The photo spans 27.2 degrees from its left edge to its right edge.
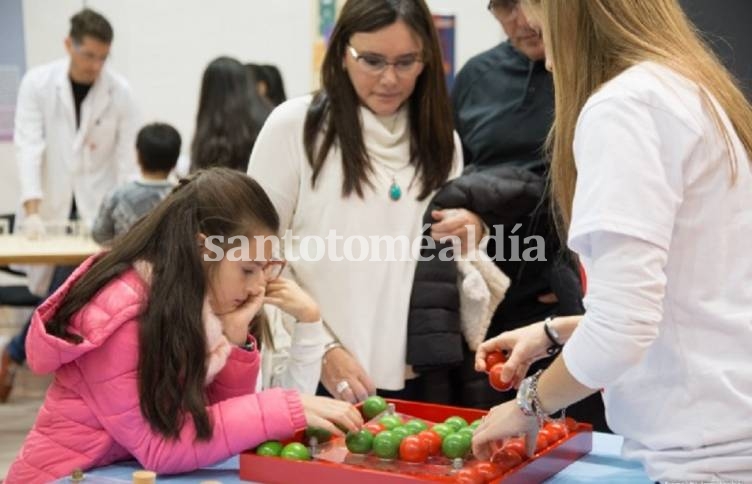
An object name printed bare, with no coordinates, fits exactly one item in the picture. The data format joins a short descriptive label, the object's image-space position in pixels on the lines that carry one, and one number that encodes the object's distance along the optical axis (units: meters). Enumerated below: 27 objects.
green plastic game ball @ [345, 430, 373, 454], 2.28
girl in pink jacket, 2.26
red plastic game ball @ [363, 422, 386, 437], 2.31
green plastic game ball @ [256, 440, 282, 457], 2.25
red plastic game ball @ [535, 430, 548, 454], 2.26
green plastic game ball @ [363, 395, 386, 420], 2.47
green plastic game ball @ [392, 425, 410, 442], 2.27
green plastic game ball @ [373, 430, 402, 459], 2.26
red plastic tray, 2.14
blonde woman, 1.86
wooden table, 4.73
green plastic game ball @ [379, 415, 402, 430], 2.35
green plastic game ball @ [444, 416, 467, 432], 2.35
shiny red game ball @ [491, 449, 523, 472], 2.19
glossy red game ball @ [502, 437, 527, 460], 2.22
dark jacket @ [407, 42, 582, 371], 2.88
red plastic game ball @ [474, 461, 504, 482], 2.14
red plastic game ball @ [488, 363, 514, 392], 2.26
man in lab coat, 5.72
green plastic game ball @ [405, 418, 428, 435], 2.31
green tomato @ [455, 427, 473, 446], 2.25
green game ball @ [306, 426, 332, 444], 2.33
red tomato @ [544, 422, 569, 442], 2.32
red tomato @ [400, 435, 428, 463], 2.24
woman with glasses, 2.85
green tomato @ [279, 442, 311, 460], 2.24
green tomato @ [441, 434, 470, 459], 2.24
